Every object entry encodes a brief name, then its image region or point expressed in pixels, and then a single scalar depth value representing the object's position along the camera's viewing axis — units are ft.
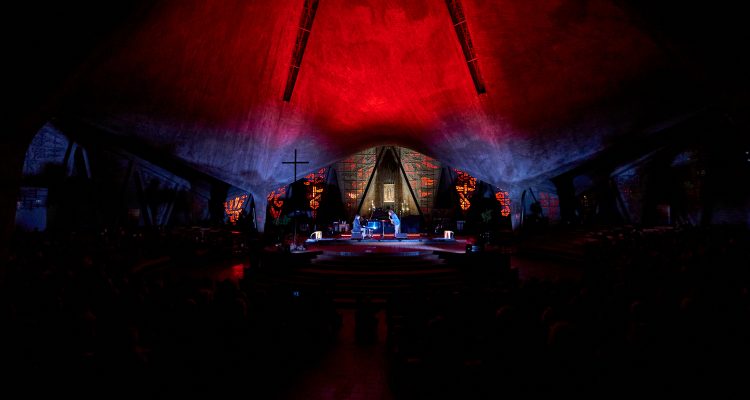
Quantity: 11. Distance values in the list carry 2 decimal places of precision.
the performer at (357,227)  54.29
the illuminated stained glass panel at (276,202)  80.58
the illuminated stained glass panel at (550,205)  62.85
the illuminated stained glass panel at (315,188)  85.35
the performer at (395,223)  55.80
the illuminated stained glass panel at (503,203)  80.84
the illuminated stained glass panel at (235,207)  65.46
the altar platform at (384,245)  37.11
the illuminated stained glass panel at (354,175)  88.58
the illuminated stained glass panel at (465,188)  84.17
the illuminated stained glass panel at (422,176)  87.81
